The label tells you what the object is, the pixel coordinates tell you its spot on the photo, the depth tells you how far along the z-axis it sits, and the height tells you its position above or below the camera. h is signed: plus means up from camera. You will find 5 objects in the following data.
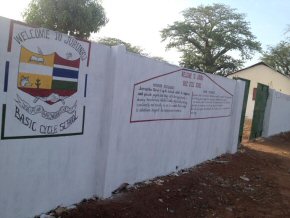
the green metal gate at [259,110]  8.92 -0.16
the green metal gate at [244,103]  7.05 +0.04
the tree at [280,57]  26.40 +5.64
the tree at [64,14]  13.95 +4.00
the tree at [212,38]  28.24 +7.34
